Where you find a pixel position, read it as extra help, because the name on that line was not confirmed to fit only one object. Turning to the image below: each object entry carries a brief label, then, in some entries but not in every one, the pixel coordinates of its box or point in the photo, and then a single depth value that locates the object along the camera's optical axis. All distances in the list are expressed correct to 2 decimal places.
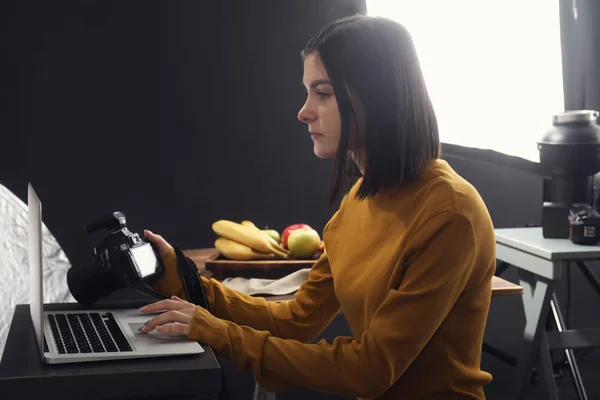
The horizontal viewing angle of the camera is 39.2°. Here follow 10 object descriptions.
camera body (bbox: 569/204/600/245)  2.39
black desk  1.08
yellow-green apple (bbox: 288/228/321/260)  2.28
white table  2.31
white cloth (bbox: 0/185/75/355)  2.13
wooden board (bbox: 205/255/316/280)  2.22
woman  1.30
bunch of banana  2.31
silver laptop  1.15
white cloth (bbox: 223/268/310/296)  2.04
